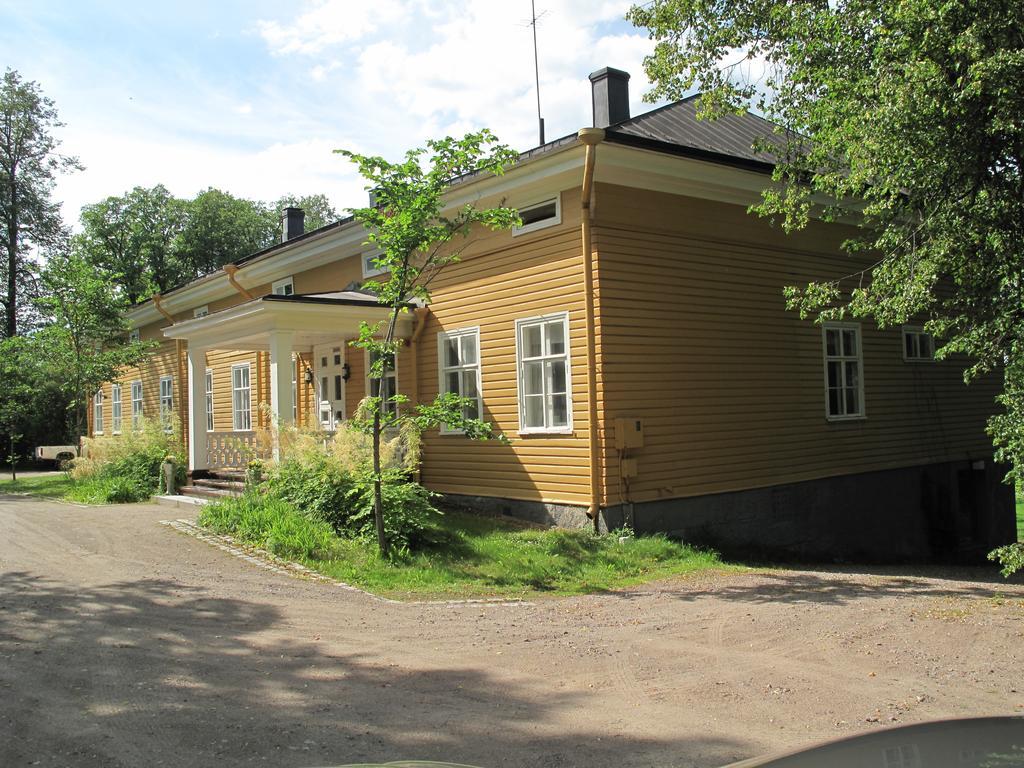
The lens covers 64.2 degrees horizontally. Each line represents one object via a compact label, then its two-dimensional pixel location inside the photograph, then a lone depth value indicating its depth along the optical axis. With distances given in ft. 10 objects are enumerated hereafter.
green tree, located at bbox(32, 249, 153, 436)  65.62
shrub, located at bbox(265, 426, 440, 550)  32.35
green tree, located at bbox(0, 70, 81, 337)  122.01
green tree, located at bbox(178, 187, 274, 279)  154.20
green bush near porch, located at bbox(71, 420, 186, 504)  51.78
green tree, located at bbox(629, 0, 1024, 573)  25.26
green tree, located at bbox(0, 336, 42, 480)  71.97
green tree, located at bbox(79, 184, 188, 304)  148.25
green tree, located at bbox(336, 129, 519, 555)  28.78
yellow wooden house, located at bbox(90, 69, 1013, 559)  36.86
